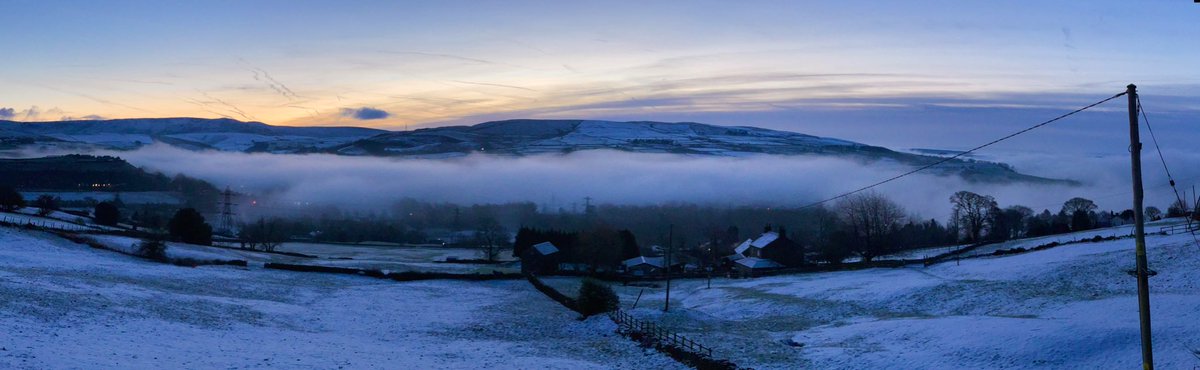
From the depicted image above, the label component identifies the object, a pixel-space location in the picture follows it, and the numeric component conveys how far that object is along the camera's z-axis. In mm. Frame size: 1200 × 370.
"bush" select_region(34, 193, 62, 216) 109900
